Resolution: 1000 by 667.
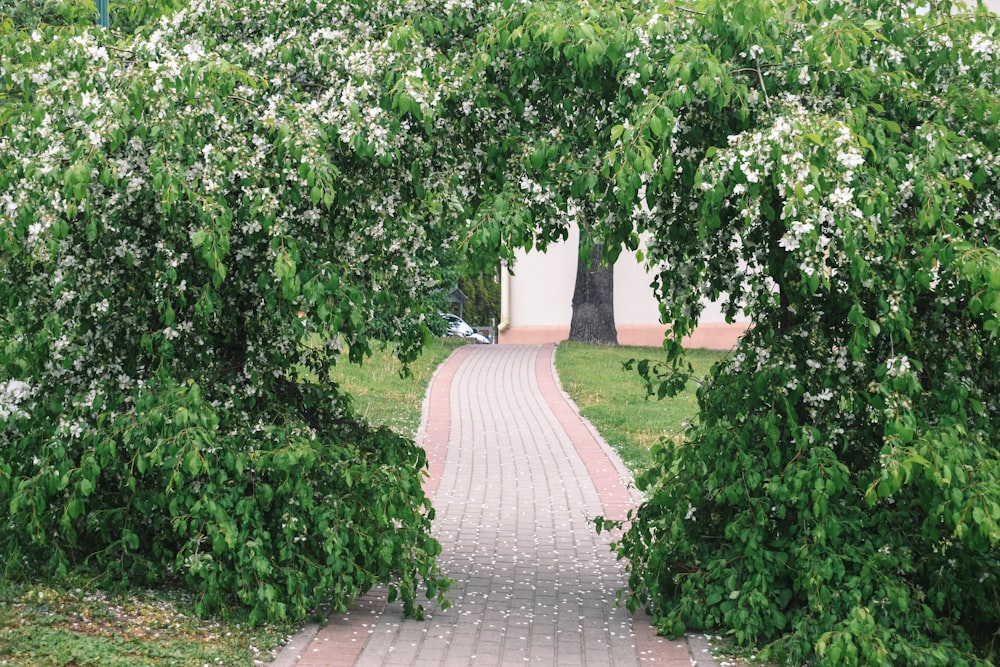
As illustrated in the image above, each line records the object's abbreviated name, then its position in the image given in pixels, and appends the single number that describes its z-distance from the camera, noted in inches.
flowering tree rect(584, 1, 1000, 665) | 195.0
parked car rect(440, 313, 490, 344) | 1545.5
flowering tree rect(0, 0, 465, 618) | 211.2
